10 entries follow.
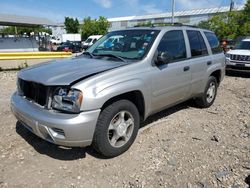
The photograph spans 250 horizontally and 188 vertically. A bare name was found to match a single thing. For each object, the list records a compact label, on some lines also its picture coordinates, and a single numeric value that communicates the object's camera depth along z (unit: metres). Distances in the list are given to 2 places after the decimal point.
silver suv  2.28
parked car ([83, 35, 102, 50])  25.06
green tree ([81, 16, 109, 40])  39.77
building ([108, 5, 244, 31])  45.05
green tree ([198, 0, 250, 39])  19.69
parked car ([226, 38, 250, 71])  7.89
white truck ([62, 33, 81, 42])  35.69
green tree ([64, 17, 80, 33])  43.81
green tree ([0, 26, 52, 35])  34.99
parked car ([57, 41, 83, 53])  21.41
